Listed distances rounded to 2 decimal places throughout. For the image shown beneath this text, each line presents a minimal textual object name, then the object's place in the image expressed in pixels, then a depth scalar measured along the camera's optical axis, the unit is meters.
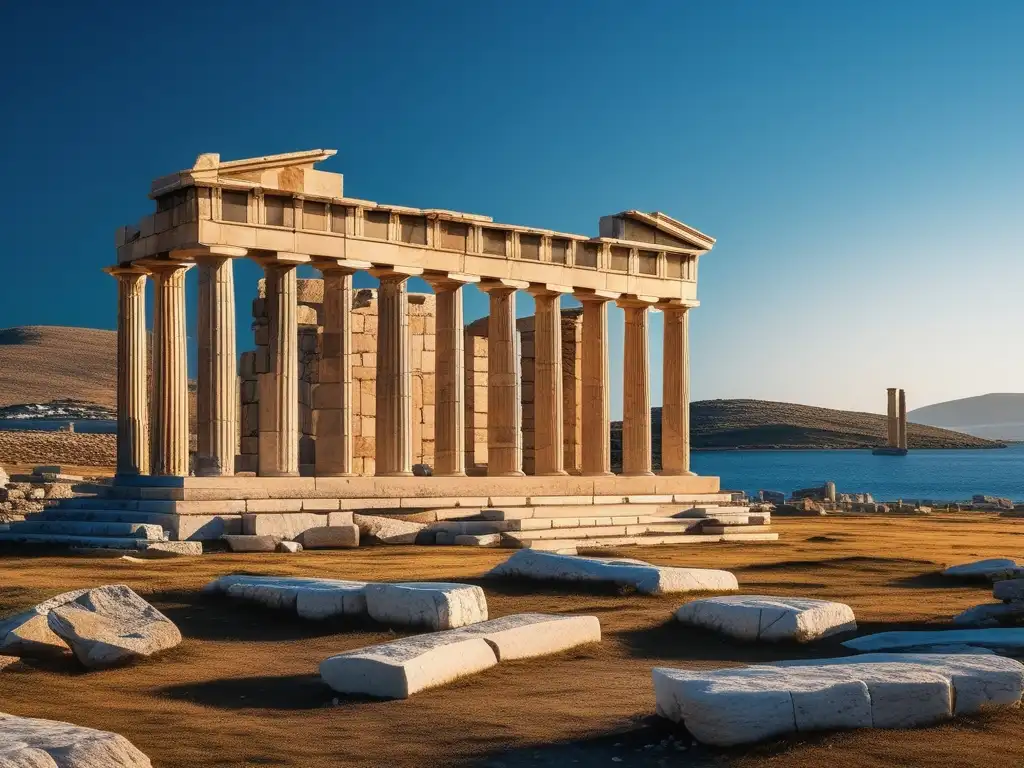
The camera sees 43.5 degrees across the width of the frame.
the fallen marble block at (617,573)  16.62
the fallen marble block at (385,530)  26.45
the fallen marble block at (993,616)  14.10
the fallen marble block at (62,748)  6.93
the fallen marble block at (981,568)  19.06
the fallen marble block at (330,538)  25.38
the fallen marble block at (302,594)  14.45
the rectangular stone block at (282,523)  25.39
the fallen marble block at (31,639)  12.17
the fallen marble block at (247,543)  24.44
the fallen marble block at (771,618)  13.06
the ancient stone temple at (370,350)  27.50
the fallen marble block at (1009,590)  14.70
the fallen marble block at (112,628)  12.02
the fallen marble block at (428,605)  13.38
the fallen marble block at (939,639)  11.97
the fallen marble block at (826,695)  8.47
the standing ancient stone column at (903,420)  171.75
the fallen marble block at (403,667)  10.29
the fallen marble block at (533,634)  11.80
